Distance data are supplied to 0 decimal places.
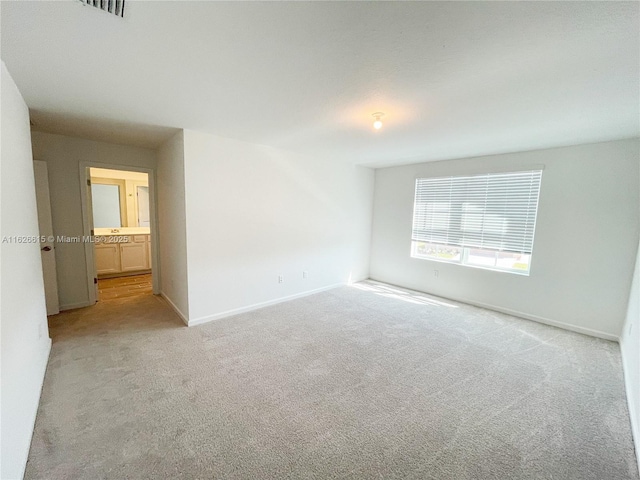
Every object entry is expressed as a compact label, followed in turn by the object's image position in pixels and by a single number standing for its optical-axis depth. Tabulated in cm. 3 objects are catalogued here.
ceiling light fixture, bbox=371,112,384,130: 236
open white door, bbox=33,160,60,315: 319
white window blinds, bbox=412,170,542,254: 362
